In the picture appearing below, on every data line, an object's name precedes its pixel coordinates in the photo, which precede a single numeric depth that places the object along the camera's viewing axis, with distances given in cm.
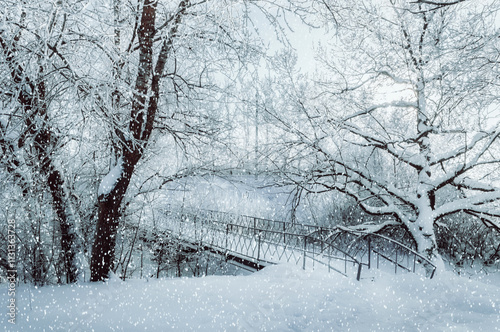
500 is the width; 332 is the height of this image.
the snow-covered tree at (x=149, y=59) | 537
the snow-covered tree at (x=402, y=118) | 836
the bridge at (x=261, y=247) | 999
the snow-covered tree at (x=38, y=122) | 340
